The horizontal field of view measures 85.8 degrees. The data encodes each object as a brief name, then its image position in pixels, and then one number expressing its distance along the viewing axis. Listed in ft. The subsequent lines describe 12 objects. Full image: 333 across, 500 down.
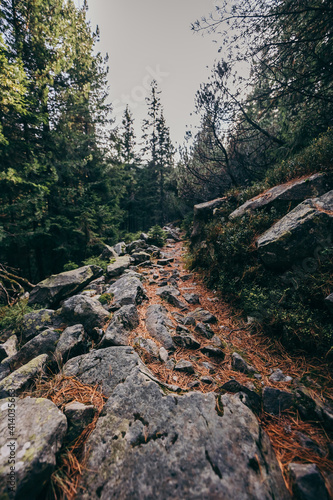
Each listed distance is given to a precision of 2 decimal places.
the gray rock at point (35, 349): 9.87
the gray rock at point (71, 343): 9.07
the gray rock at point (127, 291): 13.58
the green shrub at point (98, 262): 26.09
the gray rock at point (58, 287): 17.78
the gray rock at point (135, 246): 32.04
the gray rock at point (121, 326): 9.43
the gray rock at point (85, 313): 11.17
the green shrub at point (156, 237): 38.96
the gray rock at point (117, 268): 21.08
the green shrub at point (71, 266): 28.71
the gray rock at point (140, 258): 25.40
